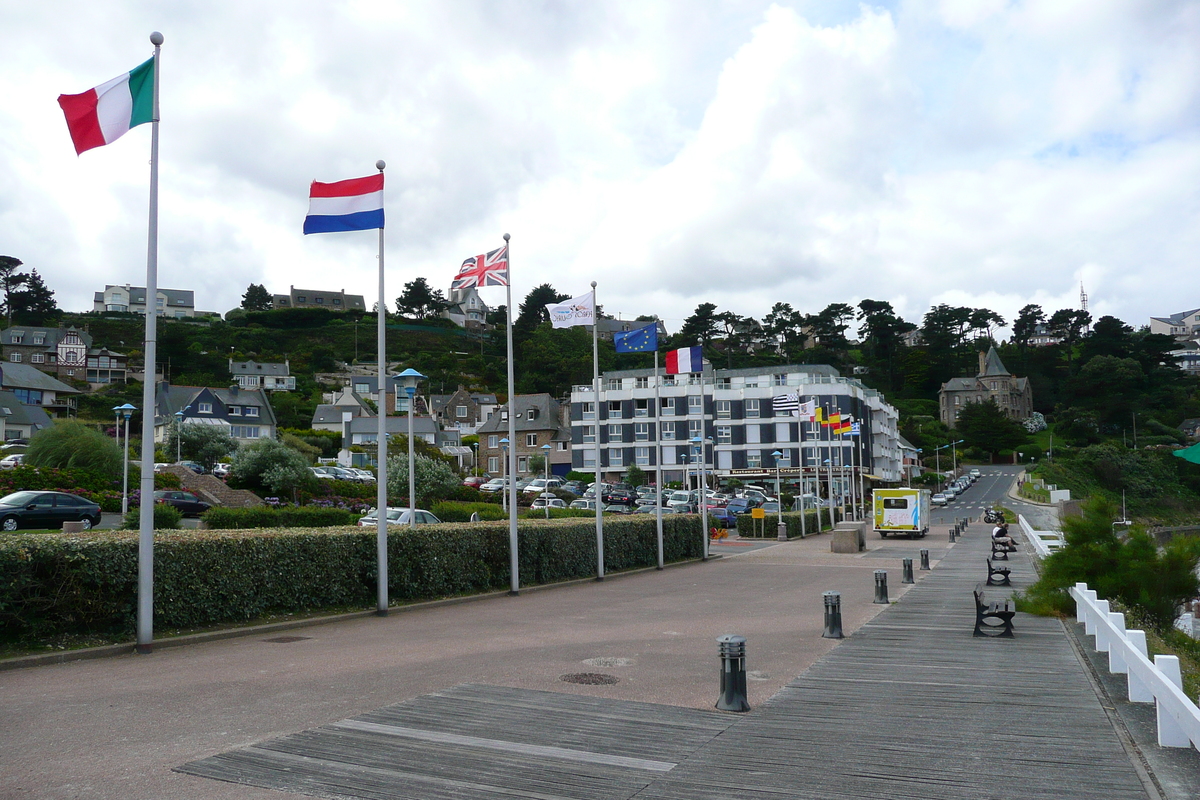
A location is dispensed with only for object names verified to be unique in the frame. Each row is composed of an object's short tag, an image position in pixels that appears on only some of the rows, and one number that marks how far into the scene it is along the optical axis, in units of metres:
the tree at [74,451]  43.81
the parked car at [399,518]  26.77
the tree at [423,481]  42.91
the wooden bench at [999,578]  19.34
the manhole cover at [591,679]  9.41
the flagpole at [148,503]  10.92
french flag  25.89
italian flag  11.08
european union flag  23.77
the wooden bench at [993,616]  12.40
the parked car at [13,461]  47.38
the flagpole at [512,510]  18.33
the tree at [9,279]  113.50
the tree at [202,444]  57.72
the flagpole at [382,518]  14.94
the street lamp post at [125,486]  32.59
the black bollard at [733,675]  8.18
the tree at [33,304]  113.56
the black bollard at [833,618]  12.59
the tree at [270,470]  46.19
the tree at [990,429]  114.38
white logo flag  20.83
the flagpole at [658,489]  25.84
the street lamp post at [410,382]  23.16
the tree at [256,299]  155.88
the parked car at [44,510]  29.81
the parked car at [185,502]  37.50
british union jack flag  18.19
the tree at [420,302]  150.38
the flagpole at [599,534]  22.58
